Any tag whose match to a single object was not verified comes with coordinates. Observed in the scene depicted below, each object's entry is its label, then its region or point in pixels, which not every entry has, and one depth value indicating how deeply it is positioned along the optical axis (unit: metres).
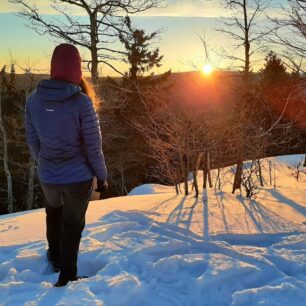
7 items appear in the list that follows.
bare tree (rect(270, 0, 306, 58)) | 7.58
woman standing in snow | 2.52
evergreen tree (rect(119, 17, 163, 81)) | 18.73
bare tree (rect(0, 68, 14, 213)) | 15.29
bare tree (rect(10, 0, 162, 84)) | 12.45
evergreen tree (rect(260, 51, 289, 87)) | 25.21
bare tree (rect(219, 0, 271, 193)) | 10.59
